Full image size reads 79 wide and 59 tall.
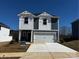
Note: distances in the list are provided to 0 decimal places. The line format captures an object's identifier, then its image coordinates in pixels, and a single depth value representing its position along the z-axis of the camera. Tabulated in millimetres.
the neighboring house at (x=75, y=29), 10900
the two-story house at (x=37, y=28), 10318
